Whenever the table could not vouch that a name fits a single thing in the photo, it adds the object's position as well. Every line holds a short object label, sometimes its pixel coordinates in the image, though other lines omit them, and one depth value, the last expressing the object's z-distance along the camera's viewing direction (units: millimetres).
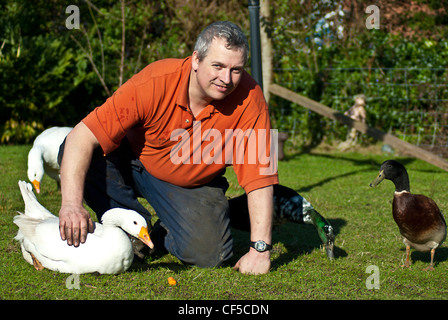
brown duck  4027
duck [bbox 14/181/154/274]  3537
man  3545
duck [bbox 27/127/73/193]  5883
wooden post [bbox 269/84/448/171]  7148
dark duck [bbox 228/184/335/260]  4235
